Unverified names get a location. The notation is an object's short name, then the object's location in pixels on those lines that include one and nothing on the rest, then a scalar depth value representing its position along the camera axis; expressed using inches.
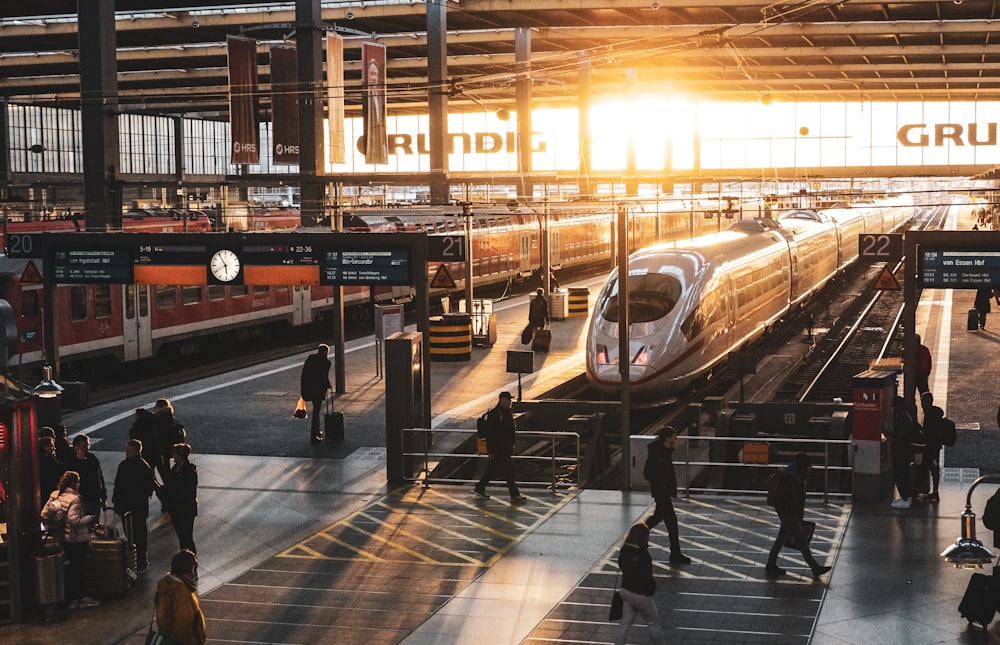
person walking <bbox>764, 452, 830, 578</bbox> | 543.5
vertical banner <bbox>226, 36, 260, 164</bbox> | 1120.2
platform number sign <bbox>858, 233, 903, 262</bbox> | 812.0
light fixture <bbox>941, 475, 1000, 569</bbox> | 402.6
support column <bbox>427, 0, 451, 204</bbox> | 1300.4
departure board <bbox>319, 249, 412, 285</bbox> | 847.1
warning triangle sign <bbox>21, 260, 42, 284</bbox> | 1040.2
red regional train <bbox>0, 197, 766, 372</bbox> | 1101.7
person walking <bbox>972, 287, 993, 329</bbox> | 1414.2
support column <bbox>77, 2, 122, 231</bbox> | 1229.2
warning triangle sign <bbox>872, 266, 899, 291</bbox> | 1045.9
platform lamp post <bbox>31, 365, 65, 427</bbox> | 602.1
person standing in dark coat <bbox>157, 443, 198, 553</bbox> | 564.1
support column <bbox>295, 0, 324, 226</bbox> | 1183.6
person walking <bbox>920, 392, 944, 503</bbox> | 668.7
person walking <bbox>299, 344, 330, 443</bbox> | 844.0
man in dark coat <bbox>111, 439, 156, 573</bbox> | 567.2
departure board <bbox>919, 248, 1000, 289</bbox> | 734.5
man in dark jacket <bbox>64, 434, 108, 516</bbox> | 582.6
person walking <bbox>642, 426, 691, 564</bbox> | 572.1
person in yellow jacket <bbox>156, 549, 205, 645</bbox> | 391.9
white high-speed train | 1000.9
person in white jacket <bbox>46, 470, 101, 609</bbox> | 526.0
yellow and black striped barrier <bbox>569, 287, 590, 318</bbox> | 1684.3
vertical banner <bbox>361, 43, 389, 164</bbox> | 1181.7
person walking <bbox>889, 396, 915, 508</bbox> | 660.7
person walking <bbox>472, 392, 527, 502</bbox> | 689.0
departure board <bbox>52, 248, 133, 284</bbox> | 910.4
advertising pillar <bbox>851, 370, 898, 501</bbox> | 676.1
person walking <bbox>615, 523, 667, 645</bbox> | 437.1
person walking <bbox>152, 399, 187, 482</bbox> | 693.3
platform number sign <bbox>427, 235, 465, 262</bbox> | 901.8
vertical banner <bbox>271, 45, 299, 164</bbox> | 1149.1
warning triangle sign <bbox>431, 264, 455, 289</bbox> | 1128.0
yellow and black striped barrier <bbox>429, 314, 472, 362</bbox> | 1261.1
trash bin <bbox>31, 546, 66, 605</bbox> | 509.7
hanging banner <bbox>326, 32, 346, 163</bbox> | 1159.6
